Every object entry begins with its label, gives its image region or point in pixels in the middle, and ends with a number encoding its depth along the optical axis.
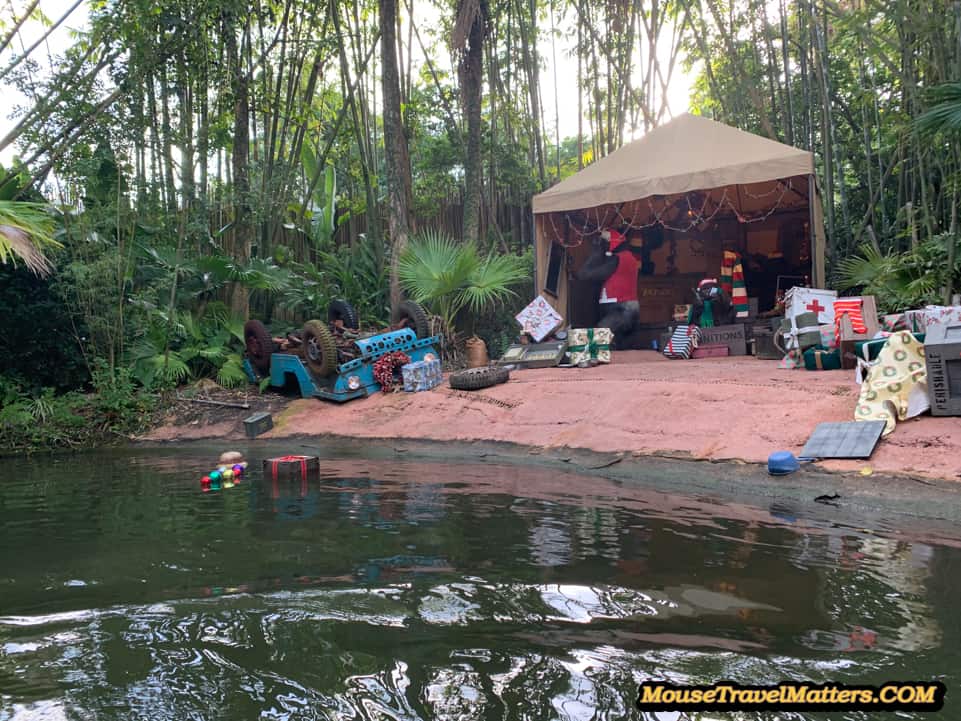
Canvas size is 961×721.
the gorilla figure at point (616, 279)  12.73
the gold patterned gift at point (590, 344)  10.70
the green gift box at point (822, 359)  8.20
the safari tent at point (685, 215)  10.66
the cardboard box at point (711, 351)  11.07
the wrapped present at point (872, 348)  6.89
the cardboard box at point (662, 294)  14.16
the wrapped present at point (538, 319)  11.85
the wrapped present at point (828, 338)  8.24
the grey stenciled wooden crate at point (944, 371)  5.69
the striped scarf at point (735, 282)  12.00
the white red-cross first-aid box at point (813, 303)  9.39
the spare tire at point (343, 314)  11.48
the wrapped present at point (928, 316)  7.18
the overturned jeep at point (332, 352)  10.05
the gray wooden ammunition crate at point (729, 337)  11.02
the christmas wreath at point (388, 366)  10.09
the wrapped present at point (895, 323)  7.50
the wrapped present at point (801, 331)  8.49
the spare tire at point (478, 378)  9.38
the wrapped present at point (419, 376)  9.86
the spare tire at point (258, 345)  10.91
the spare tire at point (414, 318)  10.73
